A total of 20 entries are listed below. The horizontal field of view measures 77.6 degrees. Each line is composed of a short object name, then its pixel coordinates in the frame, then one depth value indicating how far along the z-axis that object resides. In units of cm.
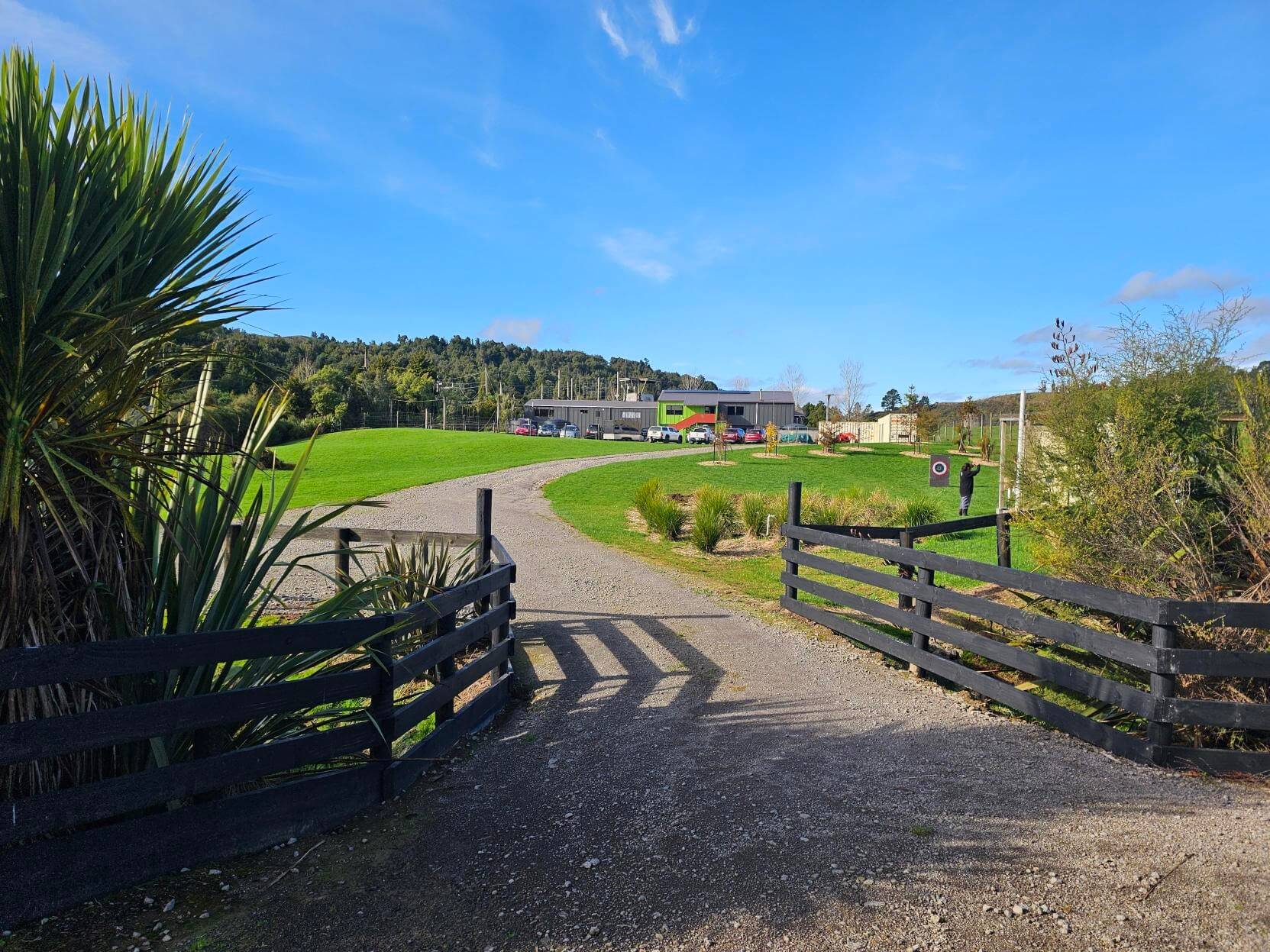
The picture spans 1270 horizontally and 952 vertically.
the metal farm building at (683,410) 7581
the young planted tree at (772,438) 4116
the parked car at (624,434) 7404
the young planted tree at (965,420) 4319
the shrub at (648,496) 1736
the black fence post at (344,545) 842
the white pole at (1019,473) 814
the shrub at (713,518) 1495
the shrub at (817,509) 1658
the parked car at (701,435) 5834
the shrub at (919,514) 1656
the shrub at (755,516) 1617
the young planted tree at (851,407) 4916
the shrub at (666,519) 1644
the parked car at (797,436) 5658
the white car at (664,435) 6258
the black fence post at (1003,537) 935
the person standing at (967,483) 1797
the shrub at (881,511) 1736
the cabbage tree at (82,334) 303
